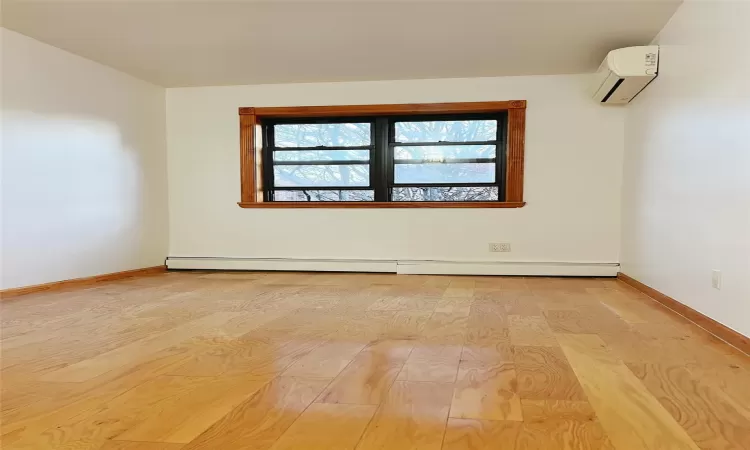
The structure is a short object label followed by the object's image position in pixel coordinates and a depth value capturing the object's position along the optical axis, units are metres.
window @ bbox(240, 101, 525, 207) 4.93
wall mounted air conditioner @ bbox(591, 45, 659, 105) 3.63
